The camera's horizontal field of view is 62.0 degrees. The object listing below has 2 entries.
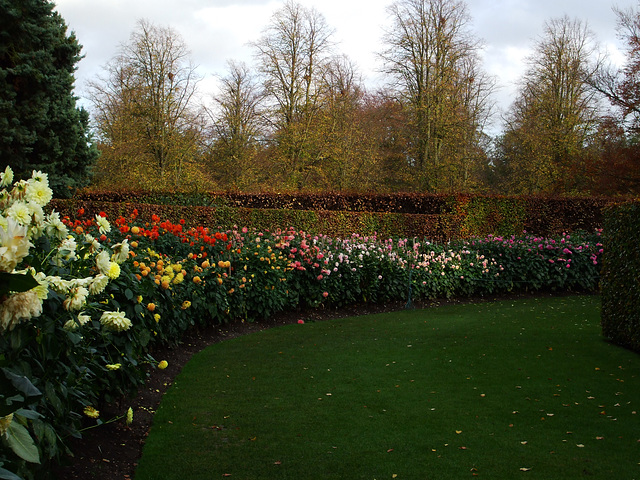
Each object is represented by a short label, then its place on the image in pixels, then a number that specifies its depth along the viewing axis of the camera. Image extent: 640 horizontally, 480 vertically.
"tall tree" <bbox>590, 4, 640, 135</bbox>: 17.53
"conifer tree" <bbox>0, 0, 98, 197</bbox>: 11.88
